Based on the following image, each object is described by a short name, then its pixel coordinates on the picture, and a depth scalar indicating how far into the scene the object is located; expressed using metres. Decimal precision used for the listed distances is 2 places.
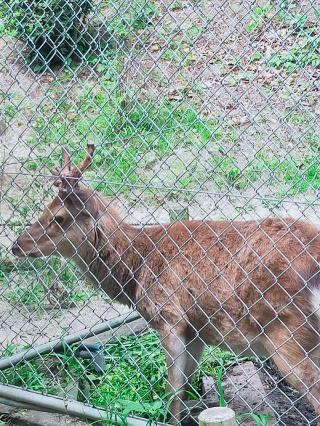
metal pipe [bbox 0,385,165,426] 8.45
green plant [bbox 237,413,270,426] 7.71
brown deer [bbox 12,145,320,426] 9.01
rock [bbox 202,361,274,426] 9.63
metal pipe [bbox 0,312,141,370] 9.80
